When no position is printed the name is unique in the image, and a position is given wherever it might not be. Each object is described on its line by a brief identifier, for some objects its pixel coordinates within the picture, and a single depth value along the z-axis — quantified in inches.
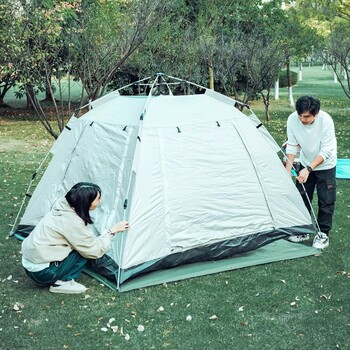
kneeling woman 177.2
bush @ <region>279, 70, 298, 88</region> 1230.9
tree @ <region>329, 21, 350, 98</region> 673.6
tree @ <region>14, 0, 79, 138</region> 406.9
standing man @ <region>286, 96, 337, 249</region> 213.9
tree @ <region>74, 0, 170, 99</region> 416.2
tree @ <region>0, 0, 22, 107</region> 408.0
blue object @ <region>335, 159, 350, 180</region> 345.7
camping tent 197.5
